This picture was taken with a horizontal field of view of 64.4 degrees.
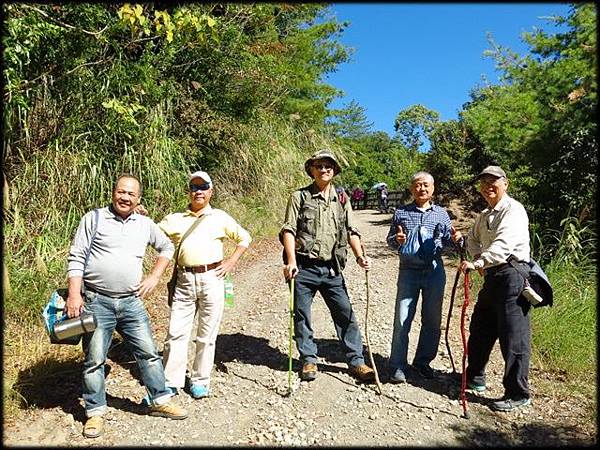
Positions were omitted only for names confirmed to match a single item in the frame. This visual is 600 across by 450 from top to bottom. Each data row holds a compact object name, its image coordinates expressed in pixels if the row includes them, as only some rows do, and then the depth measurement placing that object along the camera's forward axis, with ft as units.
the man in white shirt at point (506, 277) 11.51
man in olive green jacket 13.05
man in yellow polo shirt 12.12
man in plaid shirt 13.01
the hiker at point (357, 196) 91.25
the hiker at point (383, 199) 71.00
